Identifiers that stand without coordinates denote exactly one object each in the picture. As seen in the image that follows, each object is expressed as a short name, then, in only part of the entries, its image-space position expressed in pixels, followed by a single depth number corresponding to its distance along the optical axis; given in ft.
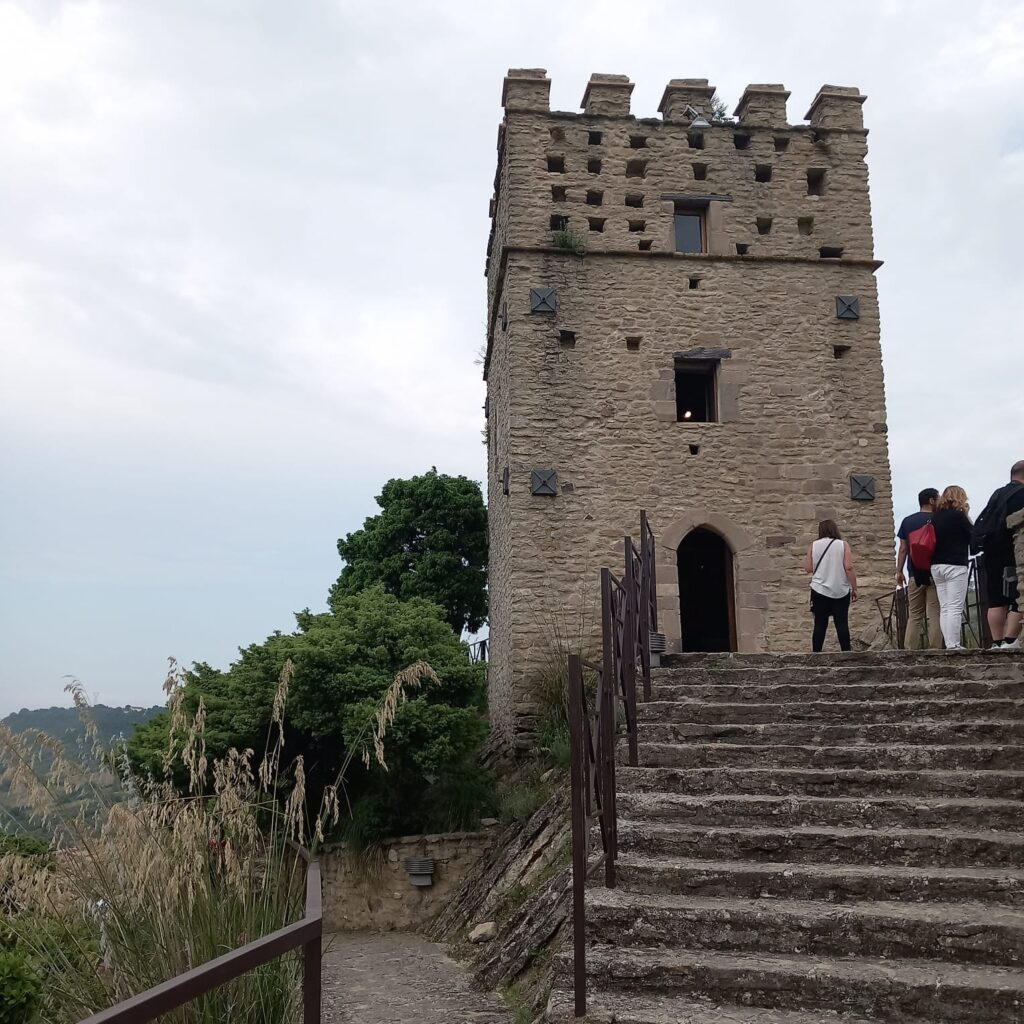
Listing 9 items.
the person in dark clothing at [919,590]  23.27
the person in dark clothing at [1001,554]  20.68
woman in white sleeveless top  24.62
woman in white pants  22.21
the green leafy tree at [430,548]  63.82
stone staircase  11.30
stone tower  33.81
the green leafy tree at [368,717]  30.96
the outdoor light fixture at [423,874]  30.22
